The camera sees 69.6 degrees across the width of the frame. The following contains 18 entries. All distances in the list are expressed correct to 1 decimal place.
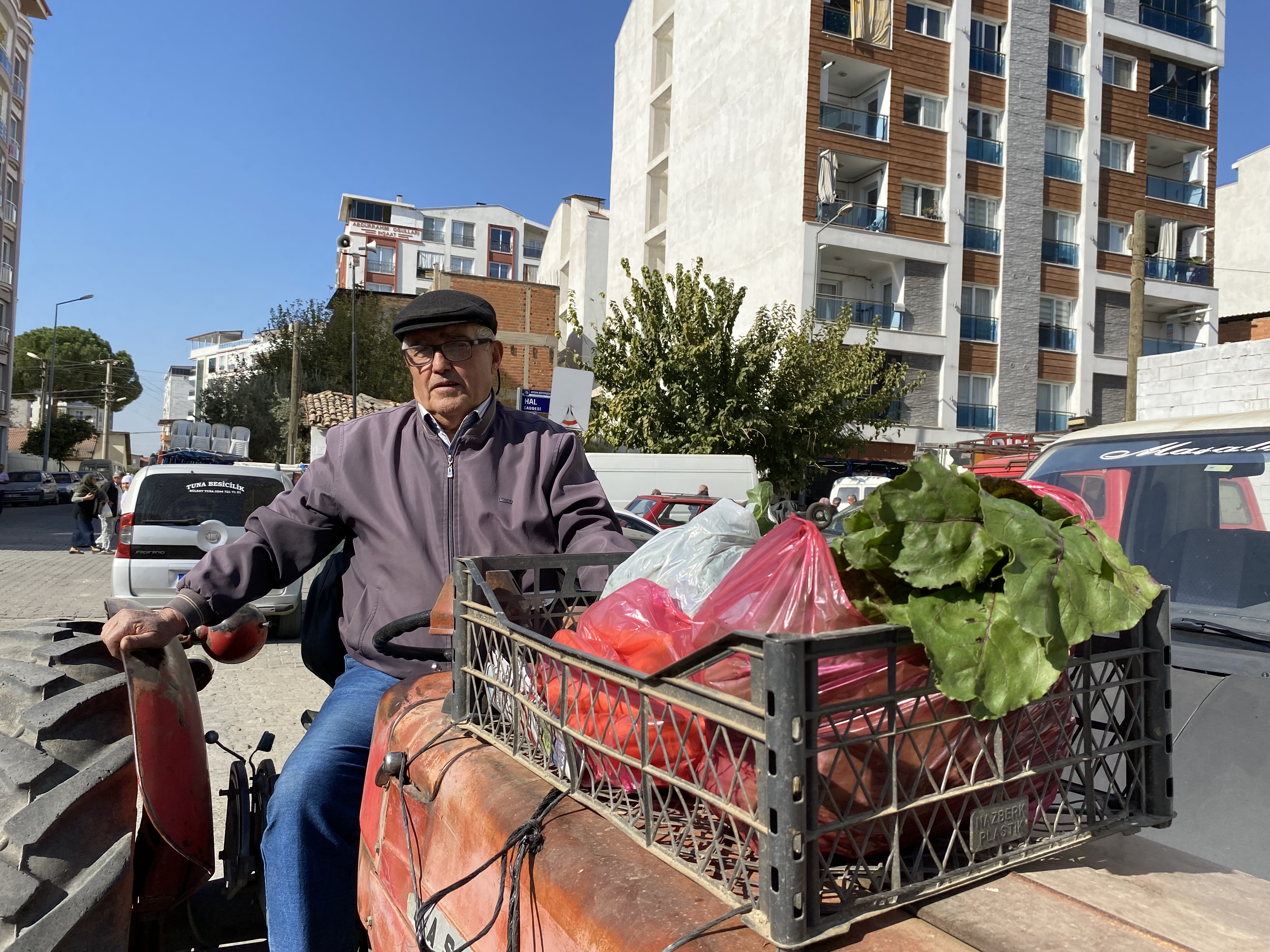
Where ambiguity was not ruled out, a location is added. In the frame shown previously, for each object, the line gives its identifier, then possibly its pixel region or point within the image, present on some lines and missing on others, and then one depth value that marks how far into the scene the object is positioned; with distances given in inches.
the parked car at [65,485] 1855.3
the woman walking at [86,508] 716.7
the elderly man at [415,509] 96.1
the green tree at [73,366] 2957.7
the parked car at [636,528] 435.8
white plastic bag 69.3
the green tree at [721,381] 938.7
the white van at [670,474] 700.7
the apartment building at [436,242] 3063.5
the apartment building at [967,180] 1103.6
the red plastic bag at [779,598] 51.6
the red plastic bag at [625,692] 52.9
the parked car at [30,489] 1598.2
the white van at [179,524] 376.2
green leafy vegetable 46.9
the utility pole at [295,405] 1182.3
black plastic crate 42.8
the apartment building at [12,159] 1900.8
